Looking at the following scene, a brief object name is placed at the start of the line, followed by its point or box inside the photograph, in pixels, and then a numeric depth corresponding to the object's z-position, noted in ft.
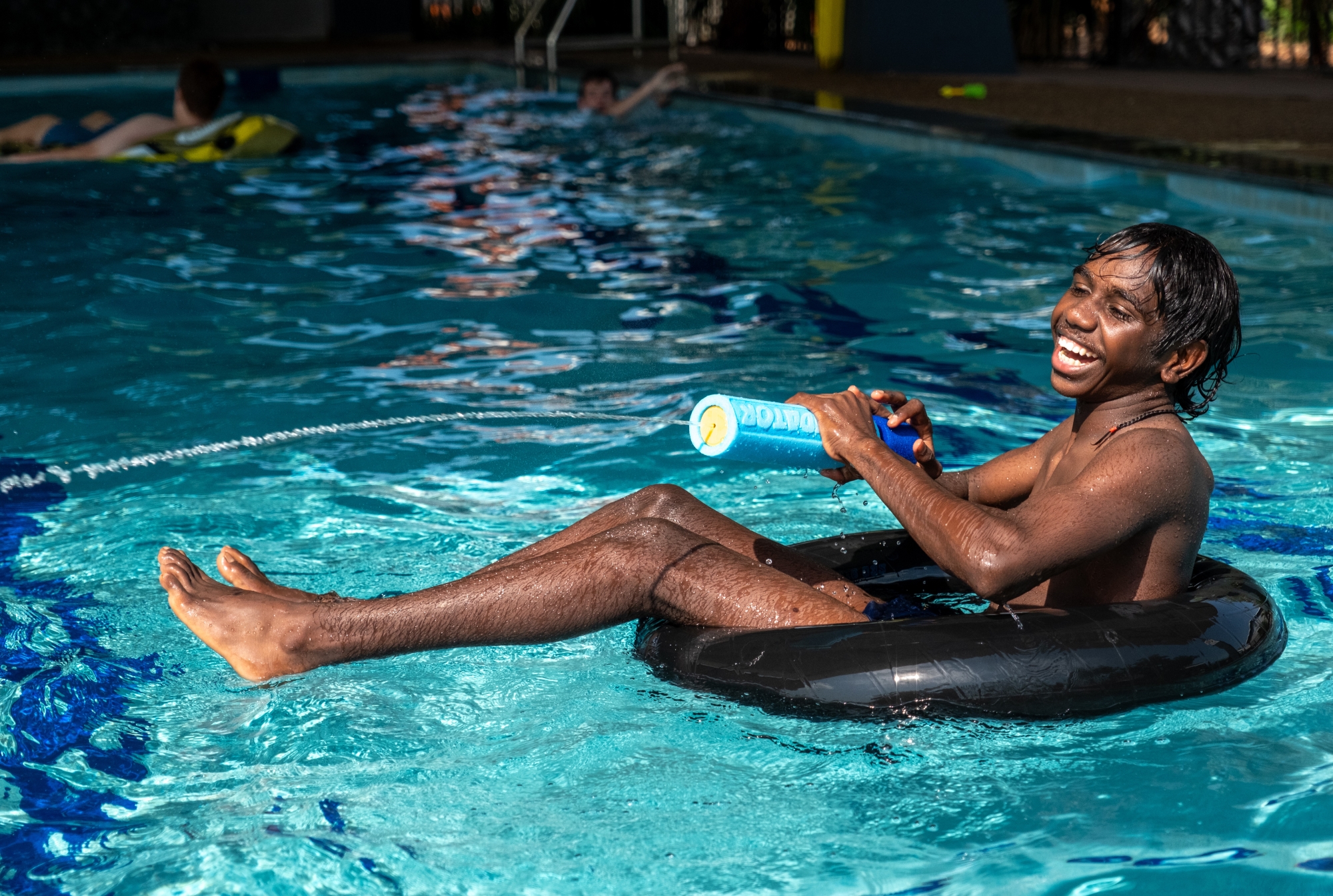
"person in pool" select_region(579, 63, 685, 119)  43.34
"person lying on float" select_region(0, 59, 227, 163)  36.09
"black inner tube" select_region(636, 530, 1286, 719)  8.75
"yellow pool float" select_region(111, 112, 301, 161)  36.42
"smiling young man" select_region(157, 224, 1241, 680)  8.82
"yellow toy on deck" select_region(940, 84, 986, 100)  43.06
